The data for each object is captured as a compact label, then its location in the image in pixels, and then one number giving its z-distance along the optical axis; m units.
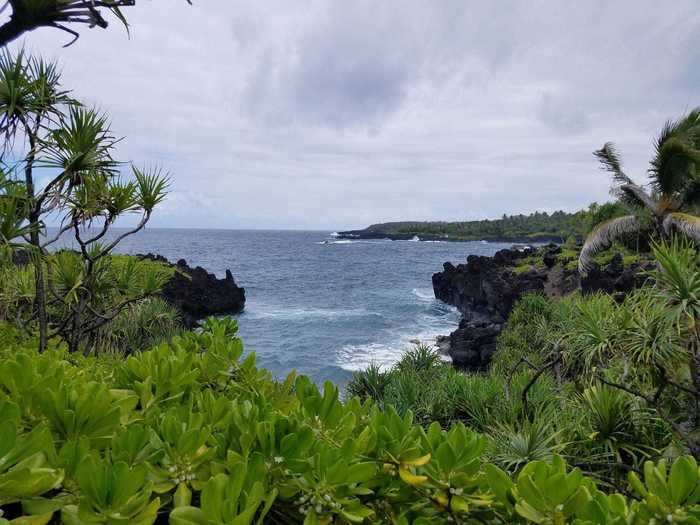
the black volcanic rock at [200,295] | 27.94
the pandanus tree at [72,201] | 4.33
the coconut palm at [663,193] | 13.12
